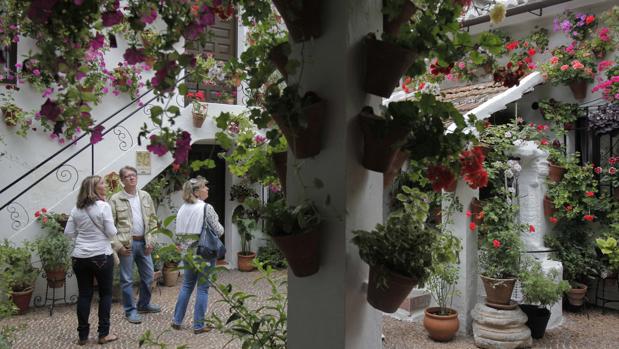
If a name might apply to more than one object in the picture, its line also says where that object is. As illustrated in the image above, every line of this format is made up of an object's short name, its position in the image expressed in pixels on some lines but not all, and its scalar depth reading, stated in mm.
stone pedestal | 5082
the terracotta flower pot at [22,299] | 6141
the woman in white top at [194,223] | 5207
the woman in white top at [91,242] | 4871
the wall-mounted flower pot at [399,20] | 1446
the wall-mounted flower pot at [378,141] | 1335
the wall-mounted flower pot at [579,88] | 6934
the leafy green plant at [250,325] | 1888
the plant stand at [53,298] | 6525
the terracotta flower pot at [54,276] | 6449
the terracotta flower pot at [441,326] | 5324
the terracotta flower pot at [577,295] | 6551
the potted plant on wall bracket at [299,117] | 1340
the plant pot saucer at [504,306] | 5238
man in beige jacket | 5742
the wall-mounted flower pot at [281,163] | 1653
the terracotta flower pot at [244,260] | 9117
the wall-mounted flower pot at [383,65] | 1367
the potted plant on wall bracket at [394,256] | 1360
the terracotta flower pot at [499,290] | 5246
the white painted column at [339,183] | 1367
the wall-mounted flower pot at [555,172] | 6724
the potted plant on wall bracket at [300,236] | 1362
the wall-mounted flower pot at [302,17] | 1348
